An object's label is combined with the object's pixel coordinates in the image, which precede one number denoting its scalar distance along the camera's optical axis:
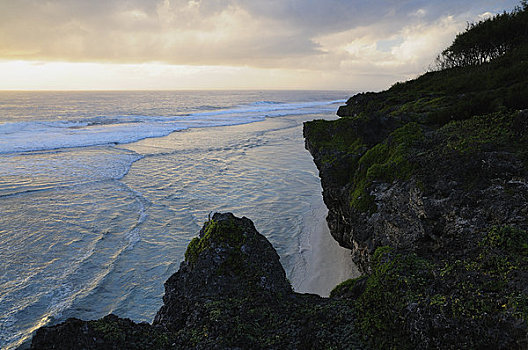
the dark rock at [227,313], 3.79
